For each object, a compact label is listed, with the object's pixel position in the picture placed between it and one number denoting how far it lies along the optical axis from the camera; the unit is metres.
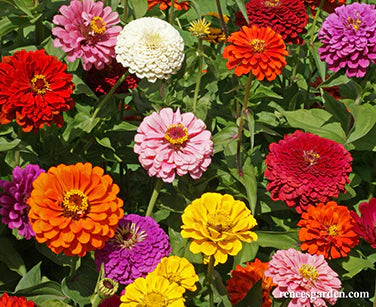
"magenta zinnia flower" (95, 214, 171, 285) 1.12
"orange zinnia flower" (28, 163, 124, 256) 1.07
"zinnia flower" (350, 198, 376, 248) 1.13
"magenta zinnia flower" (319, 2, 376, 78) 1.34
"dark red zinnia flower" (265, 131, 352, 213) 1.21
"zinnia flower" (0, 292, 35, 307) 1.05
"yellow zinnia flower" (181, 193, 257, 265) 1.07
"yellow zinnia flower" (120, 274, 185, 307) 1.03
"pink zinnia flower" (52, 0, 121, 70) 1.22
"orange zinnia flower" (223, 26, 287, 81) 1.21
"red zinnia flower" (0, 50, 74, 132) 1.16
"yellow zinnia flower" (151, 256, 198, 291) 1.07
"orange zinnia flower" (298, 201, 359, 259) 1.18
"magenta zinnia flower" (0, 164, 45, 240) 1.15
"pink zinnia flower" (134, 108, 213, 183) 1.17
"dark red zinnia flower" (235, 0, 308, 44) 1.40
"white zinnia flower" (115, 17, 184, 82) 1.20
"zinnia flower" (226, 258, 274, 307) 1.16
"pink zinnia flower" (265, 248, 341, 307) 1.09
